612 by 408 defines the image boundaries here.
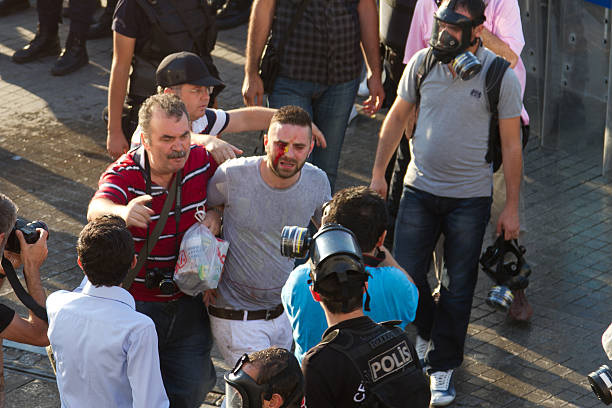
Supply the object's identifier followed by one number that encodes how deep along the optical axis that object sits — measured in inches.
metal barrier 590.9
